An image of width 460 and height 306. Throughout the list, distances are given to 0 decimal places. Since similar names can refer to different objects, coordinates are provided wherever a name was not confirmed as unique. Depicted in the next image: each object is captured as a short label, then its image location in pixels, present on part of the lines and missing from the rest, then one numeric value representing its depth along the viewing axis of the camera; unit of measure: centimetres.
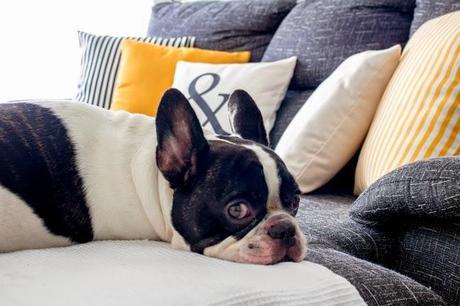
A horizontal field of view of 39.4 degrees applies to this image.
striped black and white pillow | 243
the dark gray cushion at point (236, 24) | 239
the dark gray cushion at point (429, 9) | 178
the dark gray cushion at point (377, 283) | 100
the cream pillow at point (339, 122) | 171
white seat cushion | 82
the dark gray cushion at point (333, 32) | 198
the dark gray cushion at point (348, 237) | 124
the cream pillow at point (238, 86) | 204
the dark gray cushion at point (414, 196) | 112
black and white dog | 105
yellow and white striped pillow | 141
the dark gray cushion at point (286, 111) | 204
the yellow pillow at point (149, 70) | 225
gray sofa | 111
